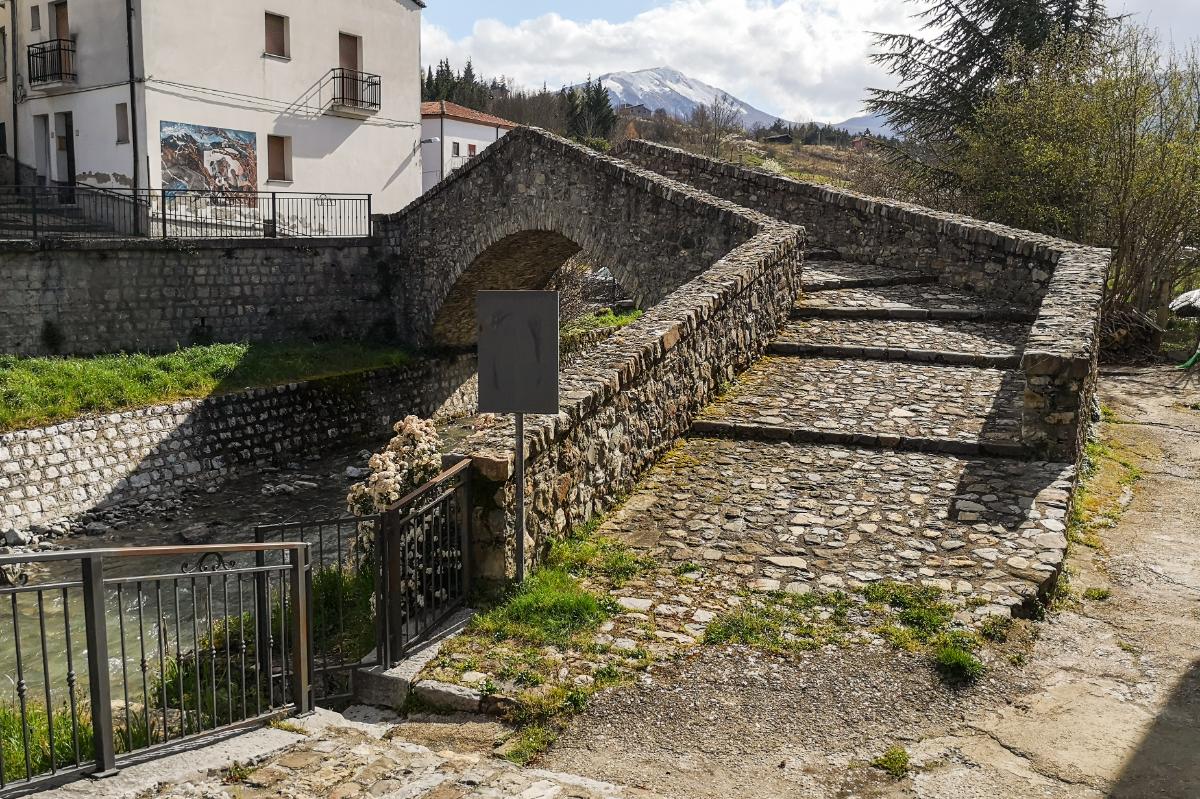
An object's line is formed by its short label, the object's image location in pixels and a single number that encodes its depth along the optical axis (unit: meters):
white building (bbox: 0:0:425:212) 20.19
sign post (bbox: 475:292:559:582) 5.43
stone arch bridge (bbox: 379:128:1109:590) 6.71
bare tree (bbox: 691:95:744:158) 49.12
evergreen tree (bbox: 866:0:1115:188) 20.72
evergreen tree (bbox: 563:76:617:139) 52.00
